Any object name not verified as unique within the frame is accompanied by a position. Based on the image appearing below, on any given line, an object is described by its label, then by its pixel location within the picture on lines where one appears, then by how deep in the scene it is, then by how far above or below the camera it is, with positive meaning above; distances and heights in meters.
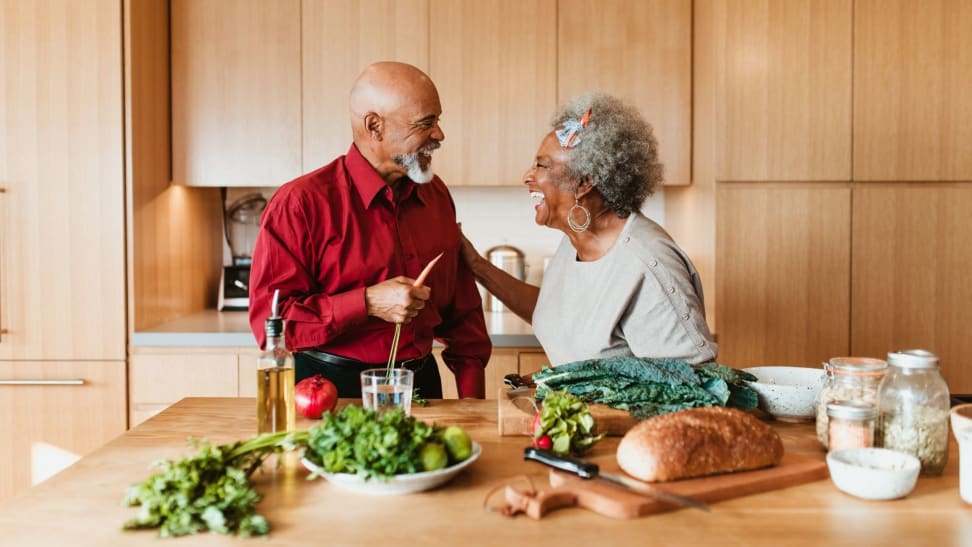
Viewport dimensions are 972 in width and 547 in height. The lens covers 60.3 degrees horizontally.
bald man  2.00 +0.03
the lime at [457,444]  1.29 -0.29
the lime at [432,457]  1.24 -0.30
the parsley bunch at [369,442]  1.21 -0.28
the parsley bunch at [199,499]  1.09 -0.33
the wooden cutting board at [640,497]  1.15 -0.34
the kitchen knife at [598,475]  1.17 -0.32
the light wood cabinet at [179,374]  3.14 -0.45
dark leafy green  1.57 -0.25
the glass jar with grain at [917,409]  1.28 -0.24
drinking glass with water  1.50 -0.24
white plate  1.21 -0.33
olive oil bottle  1.45 -0.23
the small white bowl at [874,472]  1.19 -0.31
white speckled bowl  1.62 -0.28
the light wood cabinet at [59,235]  3.07 +0.07
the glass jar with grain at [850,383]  1.41 -0.22
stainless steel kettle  3.68 -0.02
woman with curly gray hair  2.08 +0.00
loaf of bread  1.24 -0.29
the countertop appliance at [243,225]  3.84 +0.14
